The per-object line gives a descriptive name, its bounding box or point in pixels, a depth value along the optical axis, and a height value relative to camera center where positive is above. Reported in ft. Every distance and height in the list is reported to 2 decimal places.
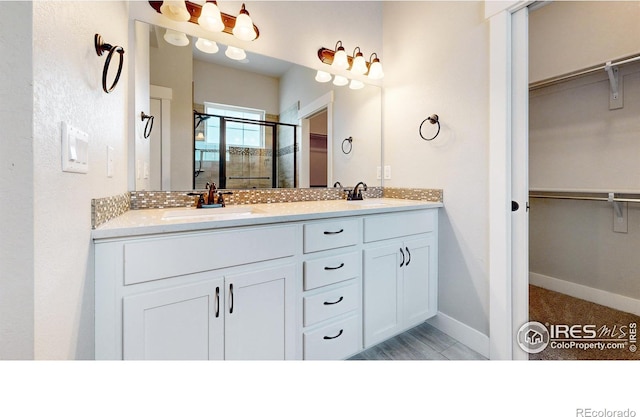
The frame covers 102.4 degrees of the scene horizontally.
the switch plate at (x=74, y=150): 2.05 +0.51
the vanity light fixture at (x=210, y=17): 4.47 +3.54
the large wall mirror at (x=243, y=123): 4.77 +1.96
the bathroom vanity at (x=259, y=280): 2.90 -1.05
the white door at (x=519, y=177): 4.68 +0.56
